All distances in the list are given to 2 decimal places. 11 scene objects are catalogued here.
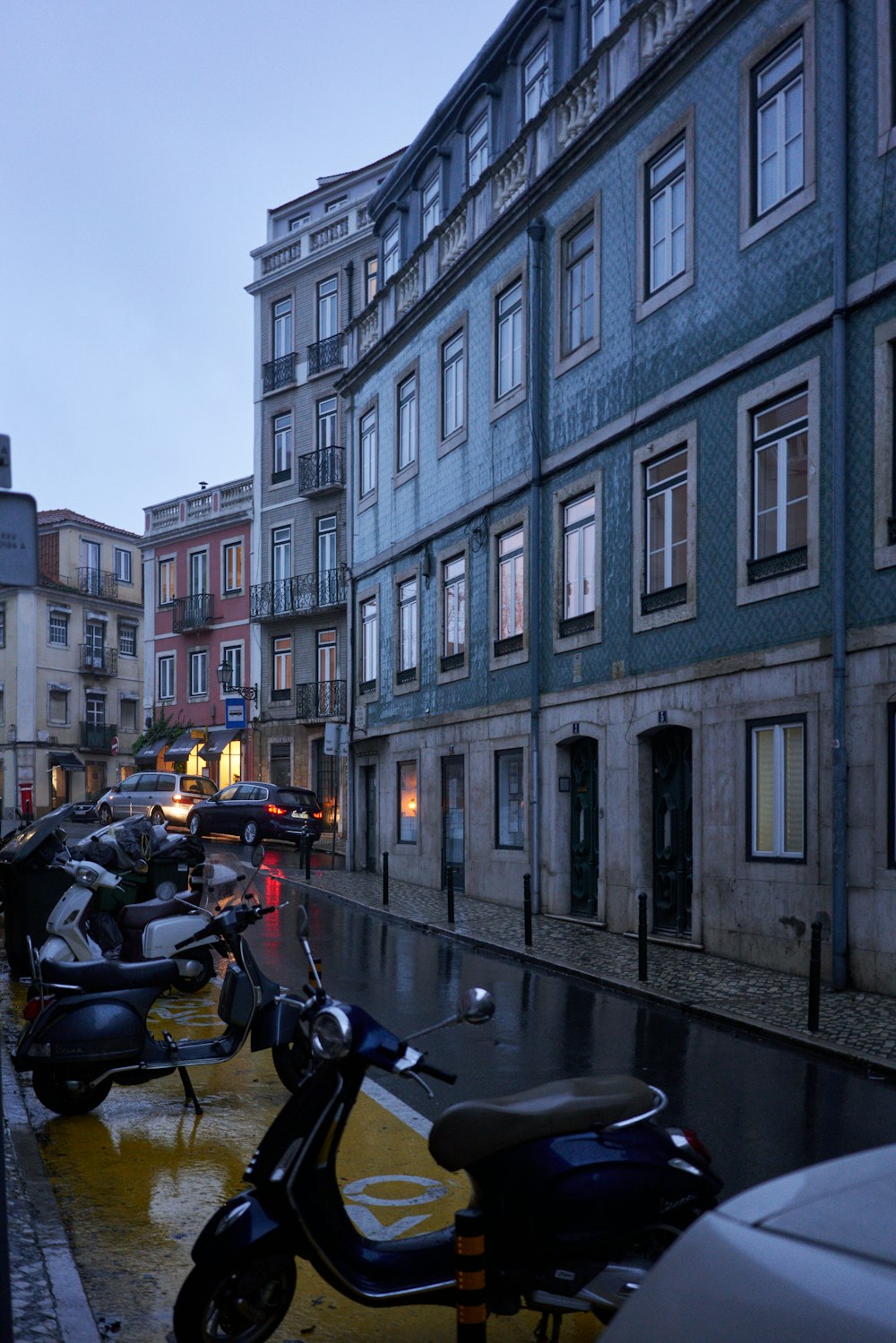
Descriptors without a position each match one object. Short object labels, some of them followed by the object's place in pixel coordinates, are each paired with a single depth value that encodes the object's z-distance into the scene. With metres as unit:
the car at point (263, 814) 33.47
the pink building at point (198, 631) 46.72
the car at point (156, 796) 36.88
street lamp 41.38
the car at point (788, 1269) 2.07
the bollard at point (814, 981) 10.35
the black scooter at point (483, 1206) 4.18
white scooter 8.43
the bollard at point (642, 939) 12.56
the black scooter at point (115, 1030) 7.11
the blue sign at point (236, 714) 35.88
